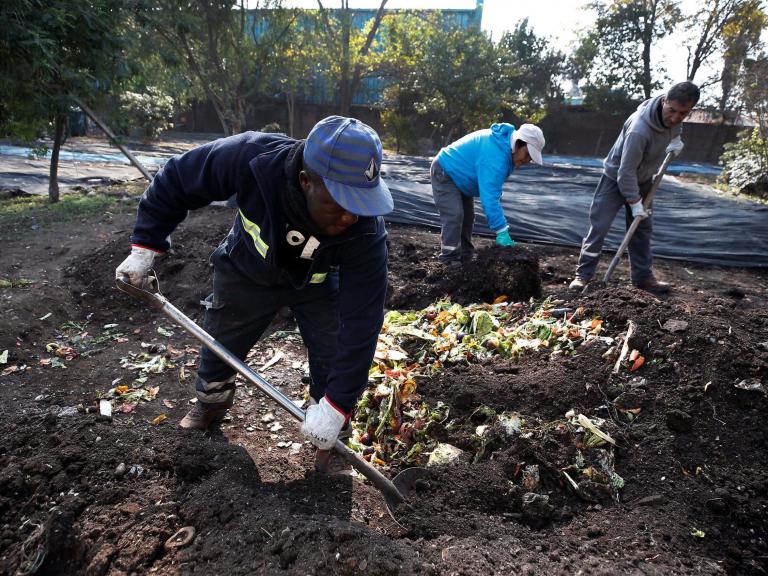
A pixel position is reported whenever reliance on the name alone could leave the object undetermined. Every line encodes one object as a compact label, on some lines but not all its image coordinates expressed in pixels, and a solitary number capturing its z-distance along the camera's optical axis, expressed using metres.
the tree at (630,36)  19.06
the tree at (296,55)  12.63
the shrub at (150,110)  15.30
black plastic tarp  6.82
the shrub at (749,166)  10.50
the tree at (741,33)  15.05
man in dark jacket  1.71
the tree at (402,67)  15.64
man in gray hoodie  4.23
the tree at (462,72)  15.17
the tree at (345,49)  14.45
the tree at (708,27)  16.77
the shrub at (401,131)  16.73
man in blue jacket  4.57
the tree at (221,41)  8.12
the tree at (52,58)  5.43
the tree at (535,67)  20.75
